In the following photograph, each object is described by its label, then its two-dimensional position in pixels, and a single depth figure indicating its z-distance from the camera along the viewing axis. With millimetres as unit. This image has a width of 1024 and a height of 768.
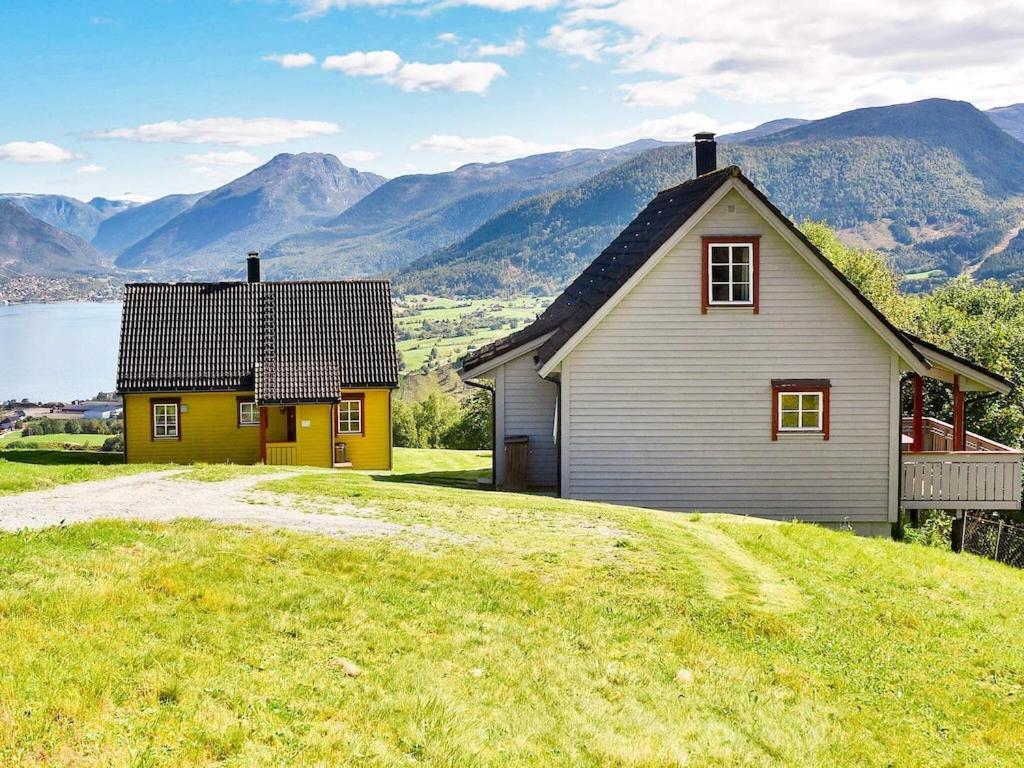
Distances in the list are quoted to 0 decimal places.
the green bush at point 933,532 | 22094
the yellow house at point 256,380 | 30656
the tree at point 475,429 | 74312
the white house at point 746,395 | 21266
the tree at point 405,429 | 84625
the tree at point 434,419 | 84812
